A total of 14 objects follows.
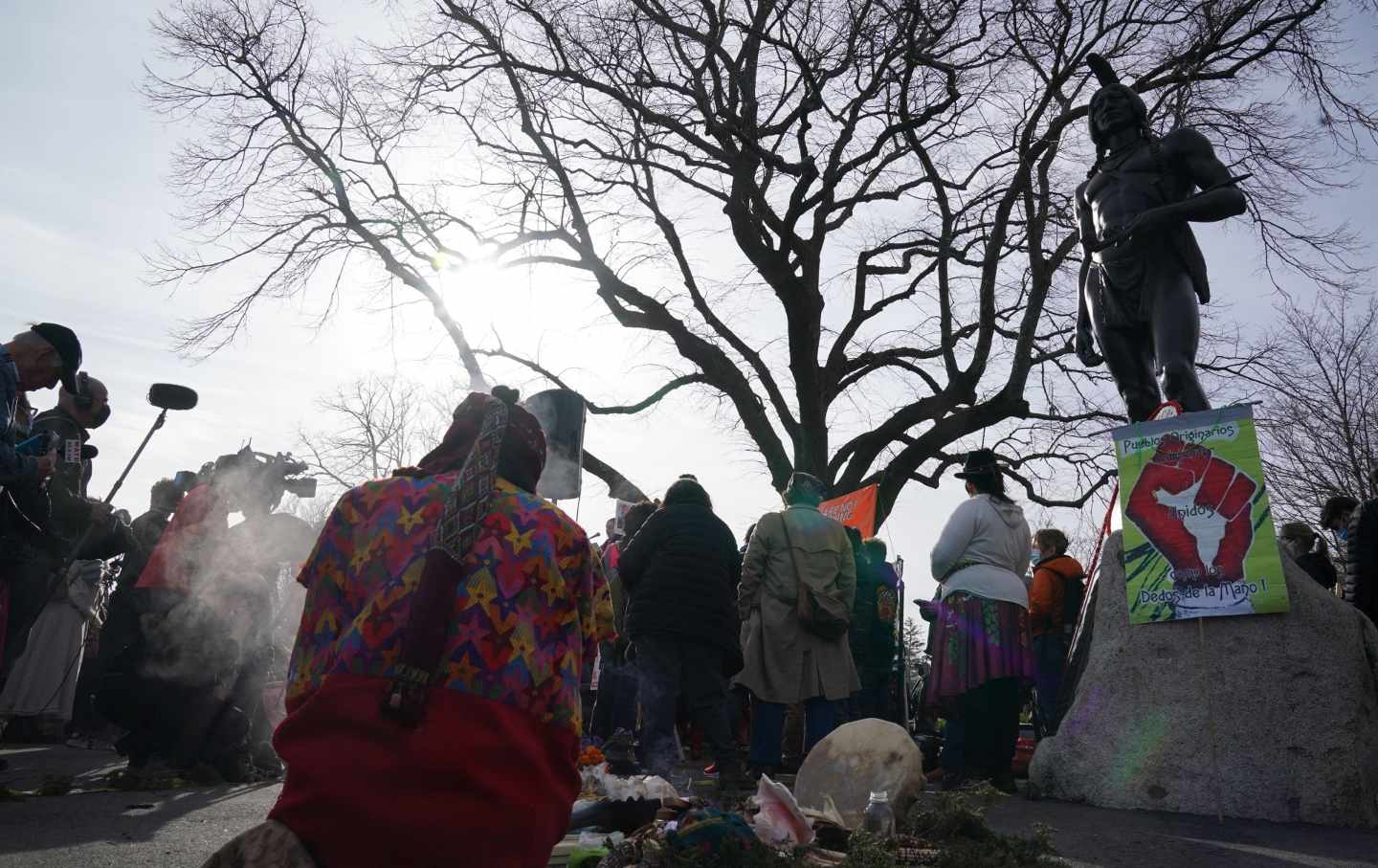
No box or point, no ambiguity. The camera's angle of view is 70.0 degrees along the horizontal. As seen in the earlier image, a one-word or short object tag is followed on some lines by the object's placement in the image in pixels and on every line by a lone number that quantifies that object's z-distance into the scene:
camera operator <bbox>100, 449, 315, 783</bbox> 5.80
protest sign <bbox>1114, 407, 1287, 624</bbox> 4.93
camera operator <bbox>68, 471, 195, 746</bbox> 6.88
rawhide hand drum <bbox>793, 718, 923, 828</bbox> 4.39
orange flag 11.43
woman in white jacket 5.70
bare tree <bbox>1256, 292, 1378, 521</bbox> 21.61
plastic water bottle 3.85
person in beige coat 6.48
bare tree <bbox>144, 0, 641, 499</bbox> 15.68
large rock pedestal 4.52
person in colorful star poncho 2.02
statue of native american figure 5.76
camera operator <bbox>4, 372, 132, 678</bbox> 5.27
